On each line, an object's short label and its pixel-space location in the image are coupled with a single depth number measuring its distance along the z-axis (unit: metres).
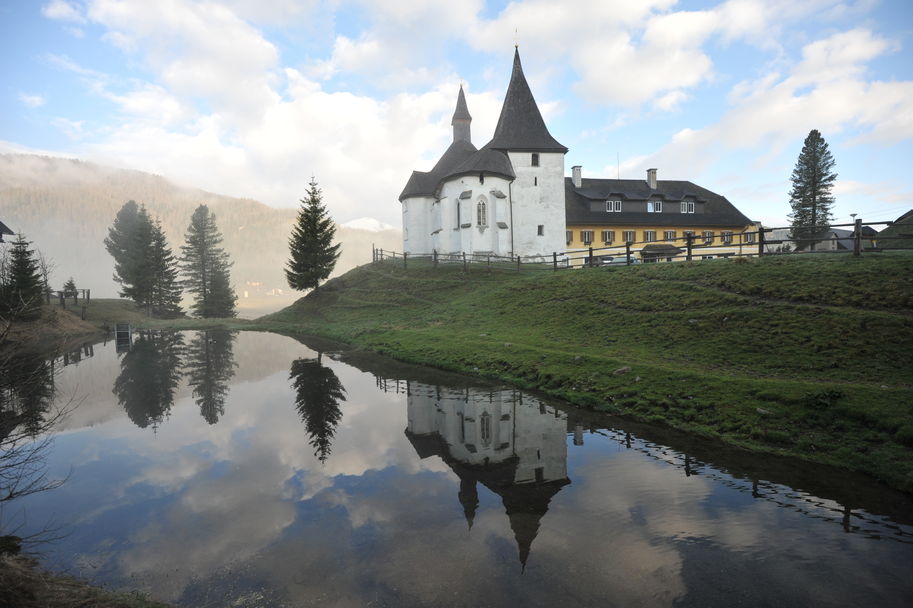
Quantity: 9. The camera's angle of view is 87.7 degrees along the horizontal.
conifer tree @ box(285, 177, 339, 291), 47.22
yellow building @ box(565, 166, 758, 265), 54.28
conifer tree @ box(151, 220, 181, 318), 57.56
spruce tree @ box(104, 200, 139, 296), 64.50
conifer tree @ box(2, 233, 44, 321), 34.53
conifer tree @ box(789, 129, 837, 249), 58.16
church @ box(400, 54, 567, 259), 48.44
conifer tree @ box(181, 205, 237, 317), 61.94
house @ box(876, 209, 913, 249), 35.75
